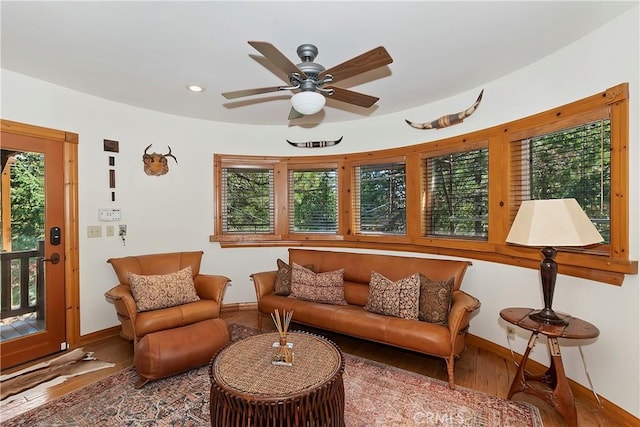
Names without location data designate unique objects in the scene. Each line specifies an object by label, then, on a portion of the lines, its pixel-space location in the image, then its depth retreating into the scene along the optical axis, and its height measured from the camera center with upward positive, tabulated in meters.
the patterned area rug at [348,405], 2.04 -1.39
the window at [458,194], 3.13 +0.20
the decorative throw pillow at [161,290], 2.96 -0.76
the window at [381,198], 3.89 +0.19
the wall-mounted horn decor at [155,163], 3.78 +0.65
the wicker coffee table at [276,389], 1.60 -0.96
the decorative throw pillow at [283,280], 3.53 -0.78
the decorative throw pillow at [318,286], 3.35 -0.81
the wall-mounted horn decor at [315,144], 4.27 +0.99
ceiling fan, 1.81 +0.93
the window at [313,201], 4.38 +0.18
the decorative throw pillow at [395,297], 2.80 -0.80
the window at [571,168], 2.19 +0.35
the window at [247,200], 4.44 +0.20
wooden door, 2.79 -0.32
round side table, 1.94 -1.08
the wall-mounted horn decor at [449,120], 3.10 +1.01
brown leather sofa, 2.49 -0.96
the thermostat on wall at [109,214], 3.42 +0.01
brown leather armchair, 2.78 -0.83
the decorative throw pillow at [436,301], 2.67 -0.79
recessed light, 3.07 +1.29
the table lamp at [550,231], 1.93 -0.13
